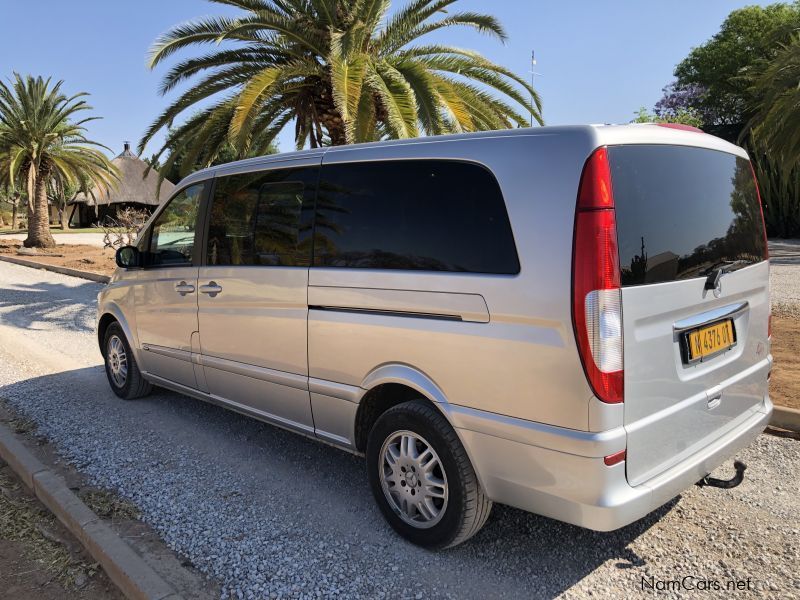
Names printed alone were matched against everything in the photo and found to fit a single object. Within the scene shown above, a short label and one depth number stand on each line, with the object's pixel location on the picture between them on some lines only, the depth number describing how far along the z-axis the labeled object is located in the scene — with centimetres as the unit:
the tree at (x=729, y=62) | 3325
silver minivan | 238
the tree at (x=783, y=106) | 1445
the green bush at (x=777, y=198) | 2200
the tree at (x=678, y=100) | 3777
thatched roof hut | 4831
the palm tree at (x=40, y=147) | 2316
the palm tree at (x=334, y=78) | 880
